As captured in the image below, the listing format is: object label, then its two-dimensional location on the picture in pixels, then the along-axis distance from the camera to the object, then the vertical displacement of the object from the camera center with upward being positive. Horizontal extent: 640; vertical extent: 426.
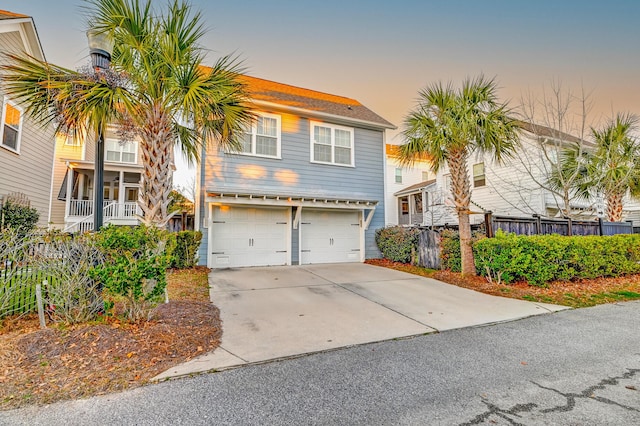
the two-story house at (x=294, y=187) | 10.02 +1.72
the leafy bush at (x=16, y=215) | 8.27 +0.59
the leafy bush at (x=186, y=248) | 9.08 -0.43
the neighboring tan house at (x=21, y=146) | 8.65 +2.96
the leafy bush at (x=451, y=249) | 8.88 -0.50
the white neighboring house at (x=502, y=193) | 14.16 +2.16
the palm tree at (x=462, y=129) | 7.64 +2.74
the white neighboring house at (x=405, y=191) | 20.11 +2.89
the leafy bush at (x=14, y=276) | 4.13 -0.58
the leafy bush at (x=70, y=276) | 3.91 -0.54
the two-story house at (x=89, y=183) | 13.70 +2.69
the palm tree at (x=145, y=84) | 4.48 +2.43
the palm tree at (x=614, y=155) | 10.90 +2.88
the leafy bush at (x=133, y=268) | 3.80 -0.43
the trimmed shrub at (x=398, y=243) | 10.80 -0.36
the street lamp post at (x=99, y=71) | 4.60 +2.51
